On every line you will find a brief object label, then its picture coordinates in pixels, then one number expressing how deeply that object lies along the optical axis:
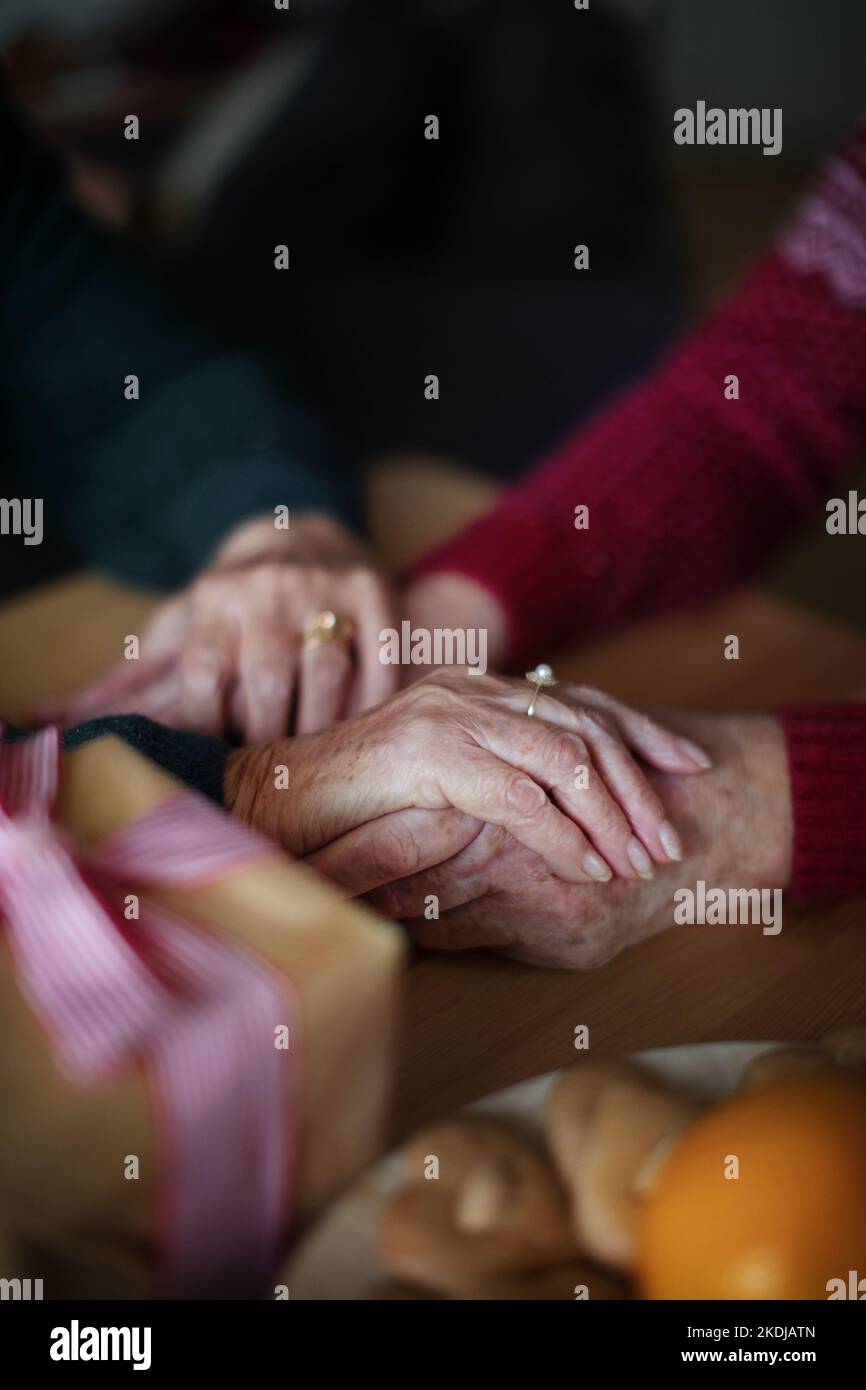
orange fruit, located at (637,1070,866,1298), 0.37
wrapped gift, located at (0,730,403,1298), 0.33
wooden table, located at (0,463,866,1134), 0.55
